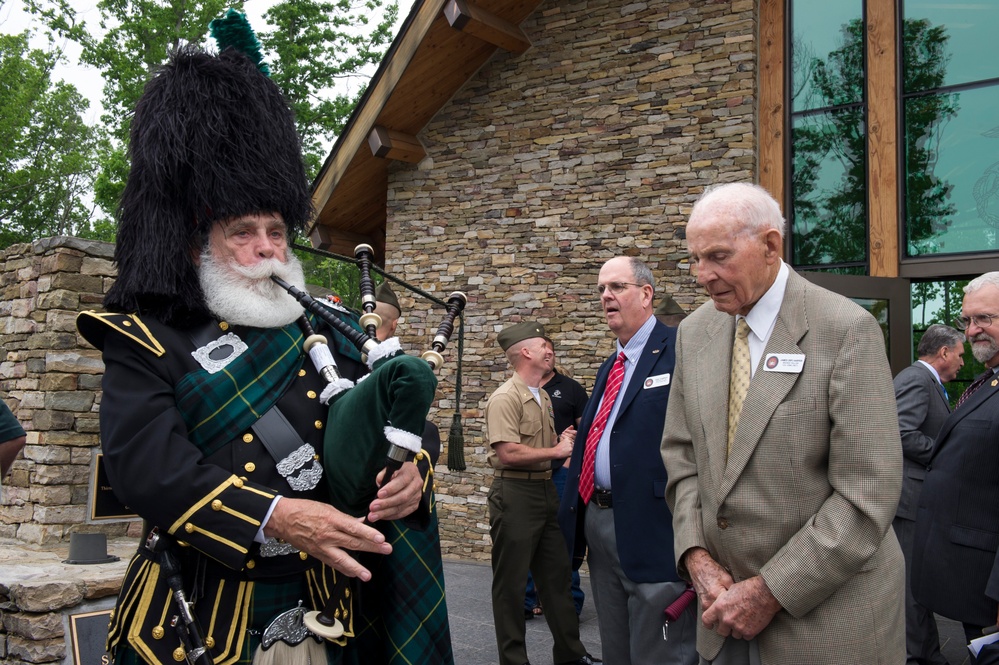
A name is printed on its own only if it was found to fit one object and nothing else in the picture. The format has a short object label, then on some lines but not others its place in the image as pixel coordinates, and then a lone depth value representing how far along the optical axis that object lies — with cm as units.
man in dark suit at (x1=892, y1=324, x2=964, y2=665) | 486
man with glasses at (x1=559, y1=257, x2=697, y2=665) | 337
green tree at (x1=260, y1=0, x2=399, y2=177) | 2044
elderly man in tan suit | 212
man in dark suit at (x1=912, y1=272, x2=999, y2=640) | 348
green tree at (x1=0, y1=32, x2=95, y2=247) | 2409
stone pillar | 512
